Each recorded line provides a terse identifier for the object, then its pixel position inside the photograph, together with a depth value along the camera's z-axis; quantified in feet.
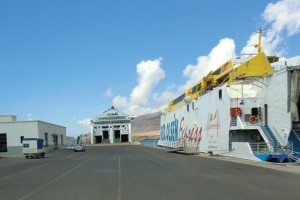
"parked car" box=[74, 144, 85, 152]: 240.03
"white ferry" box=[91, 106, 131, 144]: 383.65
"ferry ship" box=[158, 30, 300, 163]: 101.19
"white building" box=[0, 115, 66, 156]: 238.48
